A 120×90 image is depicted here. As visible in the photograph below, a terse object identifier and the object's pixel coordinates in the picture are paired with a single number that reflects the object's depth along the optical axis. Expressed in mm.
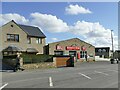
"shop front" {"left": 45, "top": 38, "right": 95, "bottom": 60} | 23768
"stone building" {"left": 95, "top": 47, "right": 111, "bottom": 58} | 41991
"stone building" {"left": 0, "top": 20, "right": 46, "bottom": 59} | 18740
